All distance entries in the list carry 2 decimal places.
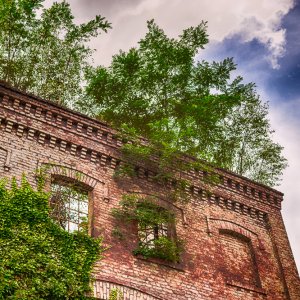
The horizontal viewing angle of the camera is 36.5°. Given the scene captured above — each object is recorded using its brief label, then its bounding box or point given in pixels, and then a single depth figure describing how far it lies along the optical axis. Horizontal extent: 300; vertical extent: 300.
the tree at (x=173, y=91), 16.20
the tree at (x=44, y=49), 15.49
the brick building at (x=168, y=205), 10.48
